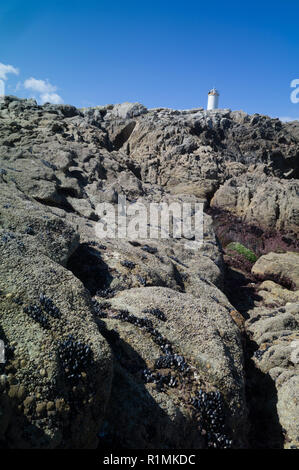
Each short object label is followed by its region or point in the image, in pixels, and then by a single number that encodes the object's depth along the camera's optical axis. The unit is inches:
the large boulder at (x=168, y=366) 159.6
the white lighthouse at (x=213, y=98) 2413.9
